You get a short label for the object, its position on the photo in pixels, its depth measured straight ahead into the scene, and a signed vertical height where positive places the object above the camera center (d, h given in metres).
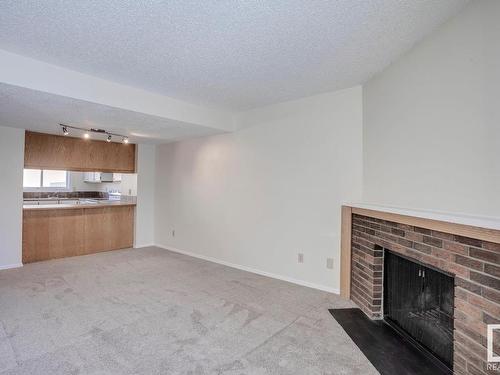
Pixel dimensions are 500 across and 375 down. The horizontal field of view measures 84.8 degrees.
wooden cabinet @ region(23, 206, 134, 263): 4.50 -0.82
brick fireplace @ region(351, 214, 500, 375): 1.49 -0.48
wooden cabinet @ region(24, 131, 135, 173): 4.53 +0.59
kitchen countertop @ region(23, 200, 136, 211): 4.55 -0.35
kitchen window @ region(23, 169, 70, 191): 6.37 +0.13
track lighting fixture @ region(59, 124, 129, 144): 3.93 +0.87
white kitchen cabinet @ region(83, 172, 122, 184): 6.84 +0.25
